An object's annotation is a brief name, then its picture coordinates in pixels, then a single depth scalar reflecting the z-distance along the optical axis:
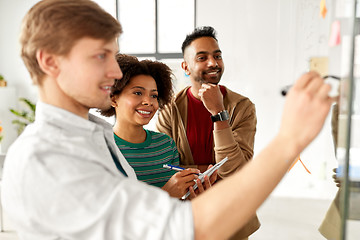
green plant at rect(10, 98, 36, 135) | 4.65
